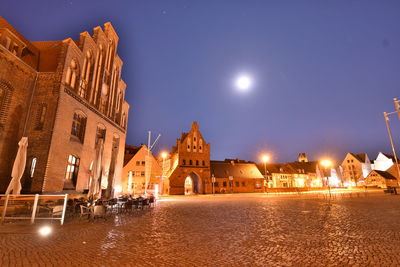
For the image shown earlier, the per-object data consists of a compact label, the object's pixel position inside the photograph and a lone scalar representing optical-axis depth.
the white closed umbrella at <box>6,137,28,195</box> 10.26
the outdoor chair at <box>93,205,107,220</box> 10.82
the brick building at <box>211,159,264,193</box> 50.12
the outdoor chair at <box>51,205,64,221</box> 10.11
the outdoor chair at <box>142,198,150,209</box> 15.66
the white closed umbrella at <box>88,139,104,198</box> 12.23
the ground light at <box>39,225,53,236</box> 7.54
